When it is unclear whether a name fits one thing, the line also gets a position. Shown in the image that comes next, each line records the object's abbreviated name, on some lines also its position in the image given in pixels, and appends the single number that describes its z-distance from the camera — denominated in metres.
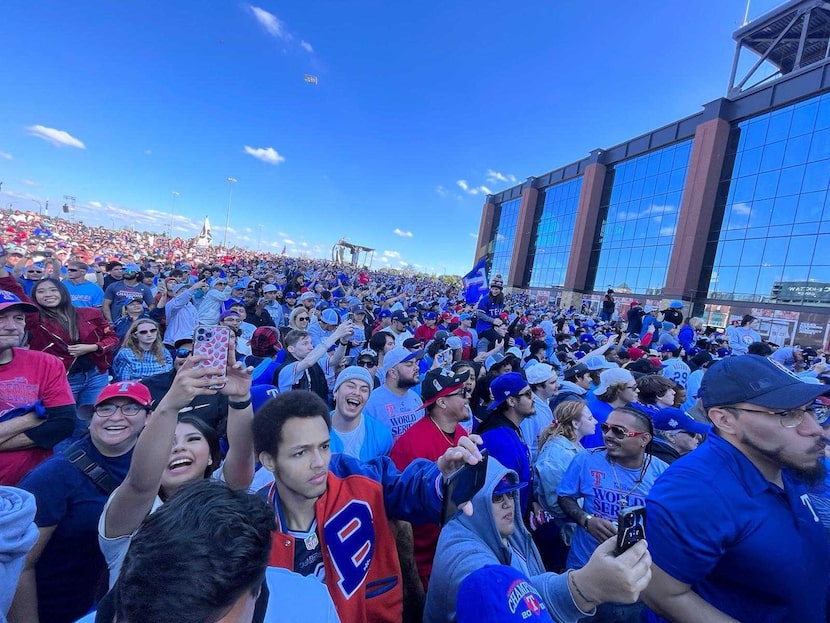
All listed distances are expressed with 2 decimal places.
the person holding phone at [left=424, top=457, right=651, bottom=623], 1.25
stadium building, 19.64
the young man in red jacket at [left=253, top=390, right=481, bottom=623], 1.74
